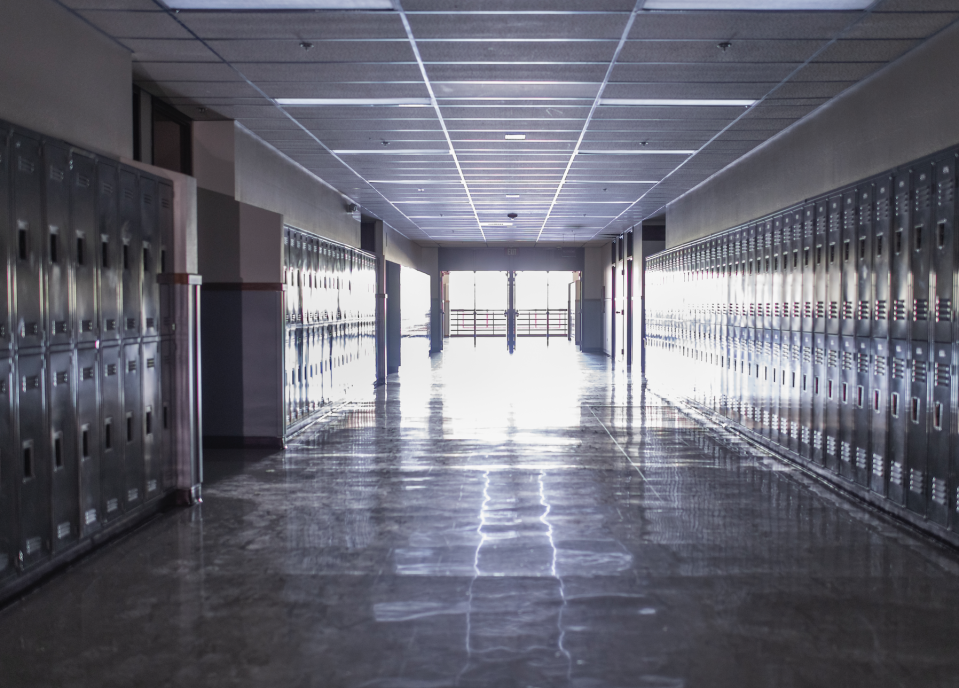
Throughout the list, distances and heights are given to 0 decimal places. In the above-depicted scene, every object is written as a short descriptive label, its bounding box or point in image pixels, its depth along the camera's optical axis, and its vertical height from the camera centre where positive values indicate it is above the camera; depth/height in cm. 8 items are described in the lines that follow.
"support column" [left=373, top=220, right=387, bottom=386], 1337 -10
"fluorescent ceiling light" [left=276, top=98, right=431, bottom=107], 632 +173
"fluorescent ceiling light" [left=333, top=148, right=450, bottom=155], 833 +174
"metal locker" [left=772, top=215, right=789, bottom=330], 698 +27
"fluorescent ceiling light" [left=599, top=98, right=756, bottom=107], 629 +171
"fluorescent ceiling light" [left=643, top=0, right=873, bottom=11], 431 +172
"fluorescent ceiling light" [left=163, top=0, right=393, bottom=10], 435 +175
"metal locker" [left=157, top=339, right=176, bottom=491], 521 -68
